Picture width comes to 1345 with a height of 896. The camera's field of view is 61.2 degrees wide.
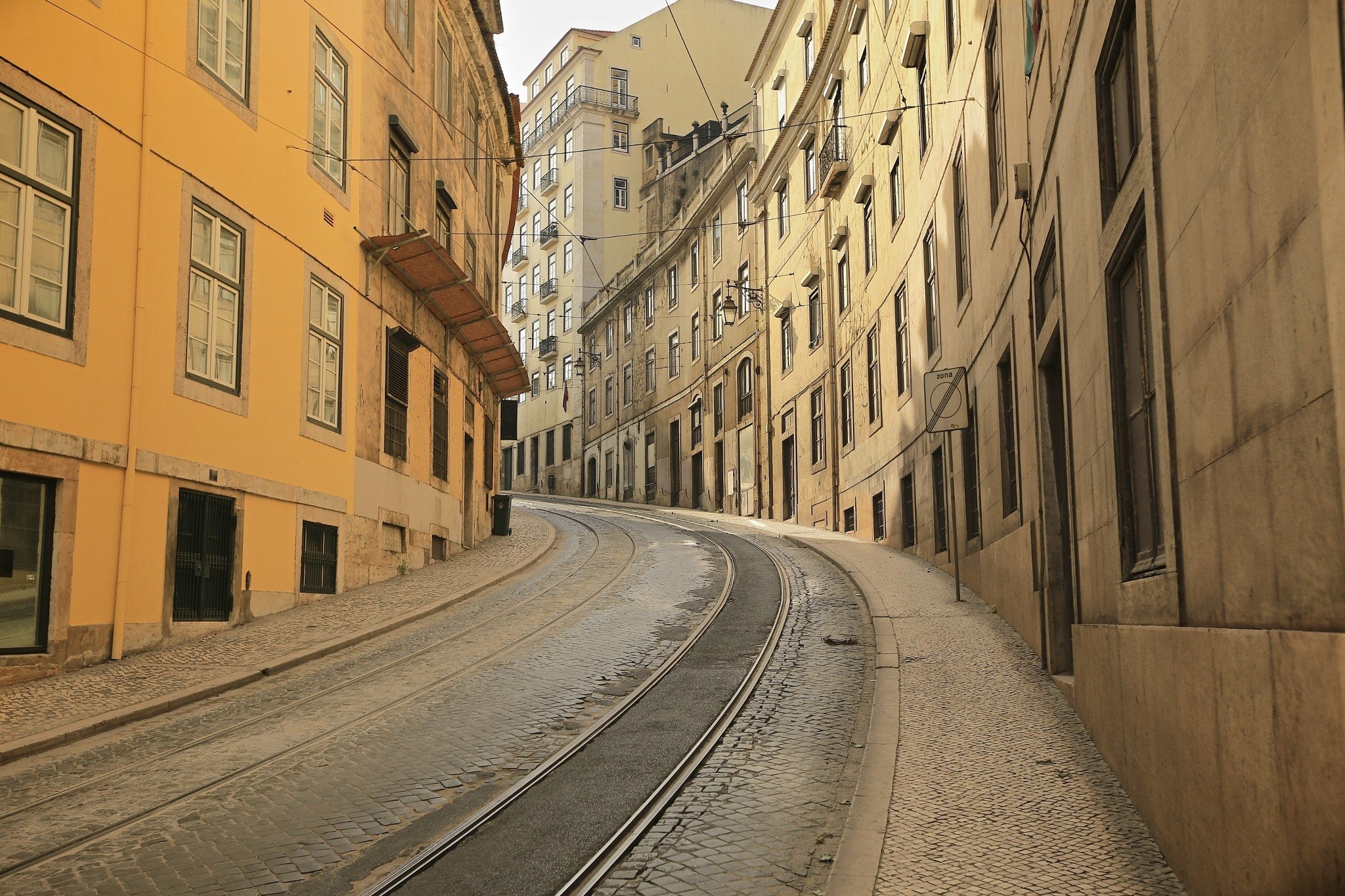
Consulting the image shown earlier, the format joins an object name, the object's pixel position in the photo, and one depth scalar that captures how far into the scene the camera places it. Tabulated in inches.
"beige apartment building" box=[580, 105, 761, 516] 1482.5
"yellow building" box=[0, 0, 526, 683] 407.8
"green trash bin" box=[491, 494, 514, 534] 1103.6
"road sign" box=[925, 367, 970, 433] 571.2
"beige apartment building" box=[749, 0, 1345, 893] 147.4
